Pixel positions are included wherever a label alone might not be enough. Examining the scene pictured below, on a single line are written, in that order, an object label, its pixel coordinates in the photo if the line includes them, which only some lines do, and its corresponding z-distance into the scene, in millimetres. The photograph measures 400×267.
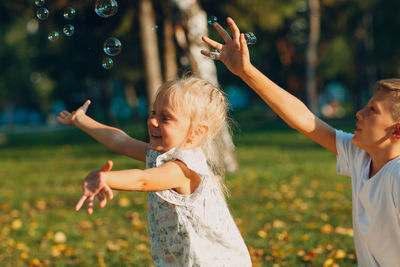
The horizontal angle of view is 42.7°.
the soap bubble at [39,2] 3569
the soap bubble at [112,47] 3568
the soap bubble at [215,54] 2918
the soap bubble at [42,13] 3686
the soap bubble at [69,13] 3638
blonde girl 2633
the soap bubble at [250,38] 3322
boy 2699
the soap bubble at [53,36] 3802
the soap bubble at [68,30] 3673
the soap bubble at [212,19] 3577
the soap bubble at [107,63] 3611
